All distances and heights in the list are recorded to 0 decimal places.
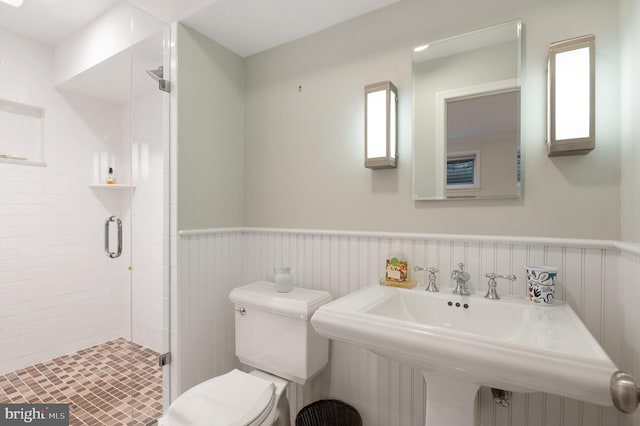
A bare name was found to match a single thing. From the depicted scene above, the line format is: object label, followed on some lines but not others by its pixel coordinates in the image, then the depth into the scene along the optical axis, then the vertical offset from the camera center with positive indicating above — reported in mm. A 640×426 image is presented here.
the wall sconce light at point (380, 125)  1478 +413
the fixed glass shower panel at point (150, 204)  1685 +33
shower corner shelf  2319 +193
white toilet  1165 -751
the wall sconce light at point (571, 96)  1101 +417
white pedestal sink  711 -375
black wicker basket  1572 -1047
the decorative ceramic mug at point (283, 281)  1683 -385
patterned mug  1128 -268
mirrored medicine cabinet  1291 +421
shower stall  1730 -73
